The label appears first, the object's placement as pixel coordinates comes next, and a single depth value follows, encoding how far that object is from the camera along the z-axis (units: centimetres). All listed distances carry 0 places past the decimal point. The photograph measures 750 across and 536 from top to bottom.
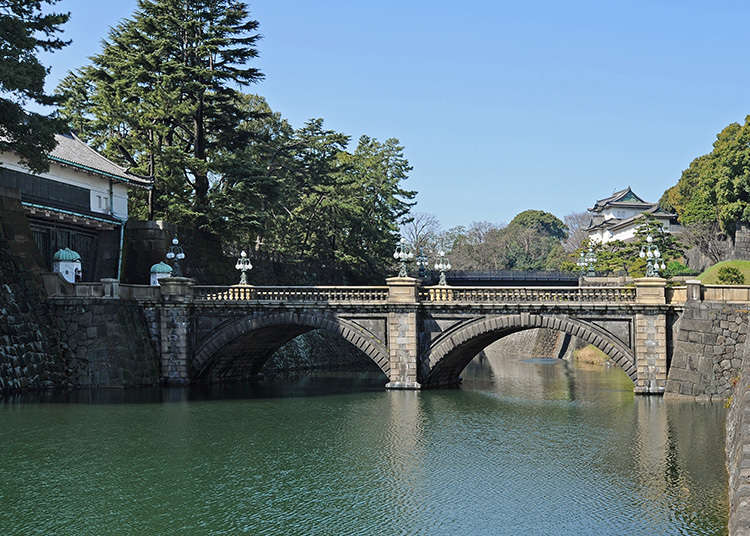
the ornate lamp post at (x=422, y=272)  8056
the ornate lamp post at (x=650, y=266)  4678
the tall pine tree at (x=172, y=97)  6022
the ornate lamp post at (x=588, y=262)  7760
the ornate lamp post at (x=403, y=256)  4994
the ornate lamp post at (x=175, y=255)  5356
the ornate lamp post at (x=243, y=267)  5272
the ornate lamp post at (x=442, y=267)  5325
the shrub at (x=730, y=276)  6038
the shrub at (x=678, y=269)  8675
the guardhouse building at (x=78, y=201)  4991
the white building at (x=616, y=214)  12565
